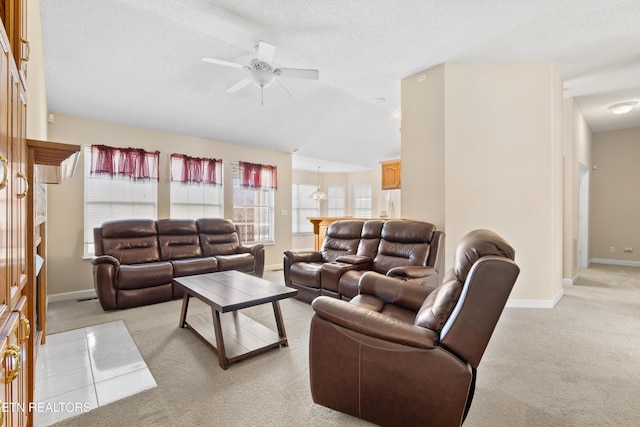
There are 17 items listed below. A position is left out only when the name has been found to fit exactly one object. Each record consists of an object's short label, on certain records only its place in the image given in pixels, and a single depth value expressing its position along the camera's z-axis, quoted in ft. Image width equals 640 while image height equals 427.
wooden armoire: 2.93
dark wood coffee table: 7.58
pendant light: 27.61
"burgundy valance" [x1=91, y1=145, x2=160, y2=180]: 14.58
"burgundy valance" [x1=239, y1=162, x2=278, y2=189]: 19.53
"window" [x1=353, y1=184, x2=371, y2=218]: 31.89
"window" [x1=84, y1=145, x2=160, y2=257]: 14.55
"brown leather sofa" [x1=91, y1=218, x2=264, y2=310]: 11.78
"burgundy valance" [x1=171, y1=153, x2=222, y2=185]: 16.99
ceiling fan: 9.42
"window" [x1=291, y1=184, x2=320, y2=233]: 31.14
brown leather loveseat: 10.94
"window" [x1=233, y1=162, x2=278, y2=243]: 19.60
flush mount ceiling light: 15.76
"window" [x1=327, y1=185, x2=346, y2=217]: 33.30
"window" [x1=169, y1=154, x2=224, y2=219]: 17.12
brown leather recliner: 4.37
